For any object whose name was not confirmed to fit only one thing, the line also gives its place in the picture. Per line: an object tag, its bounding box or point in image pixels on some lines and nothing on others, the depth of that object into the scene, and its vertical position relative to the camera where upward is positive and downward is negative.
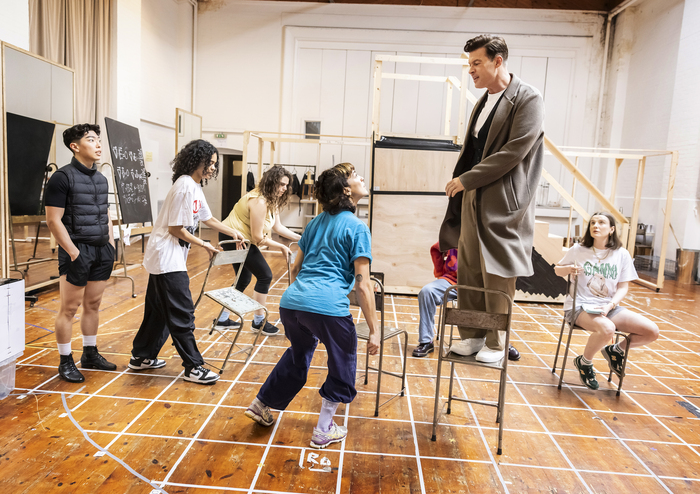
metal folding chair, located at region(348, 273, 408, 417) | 2.50 -0.82
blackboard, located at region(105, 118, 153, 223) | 5.87 +0.02
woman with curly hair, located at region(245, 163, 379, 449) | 2.17 -0.54
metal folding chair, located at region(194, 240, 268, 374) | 3.09 -0.79
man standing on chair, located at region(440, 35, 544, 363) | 2.21 +0.05
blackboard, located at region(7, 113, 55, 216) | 4.46 +0.07
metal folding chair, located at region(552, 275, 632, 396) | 3.11 -0.85
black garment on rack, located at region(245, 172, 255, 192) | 10.09 +0.01
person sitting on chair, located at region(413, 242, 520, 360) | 3.63 -0.79
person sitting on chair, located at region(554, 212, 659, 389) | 3.10 -0.59
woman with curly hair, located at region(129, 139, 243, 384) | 2.80 -0.48
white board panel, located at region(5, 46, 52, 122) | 4.34 +0.77
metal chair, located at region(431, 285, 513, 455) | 2.22 -0.60
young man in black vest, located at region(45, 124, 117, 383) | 2.76 -0.35
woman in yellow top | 3.80 -0.34
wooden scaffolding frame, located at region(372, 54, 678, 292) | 4.38 +0.60
